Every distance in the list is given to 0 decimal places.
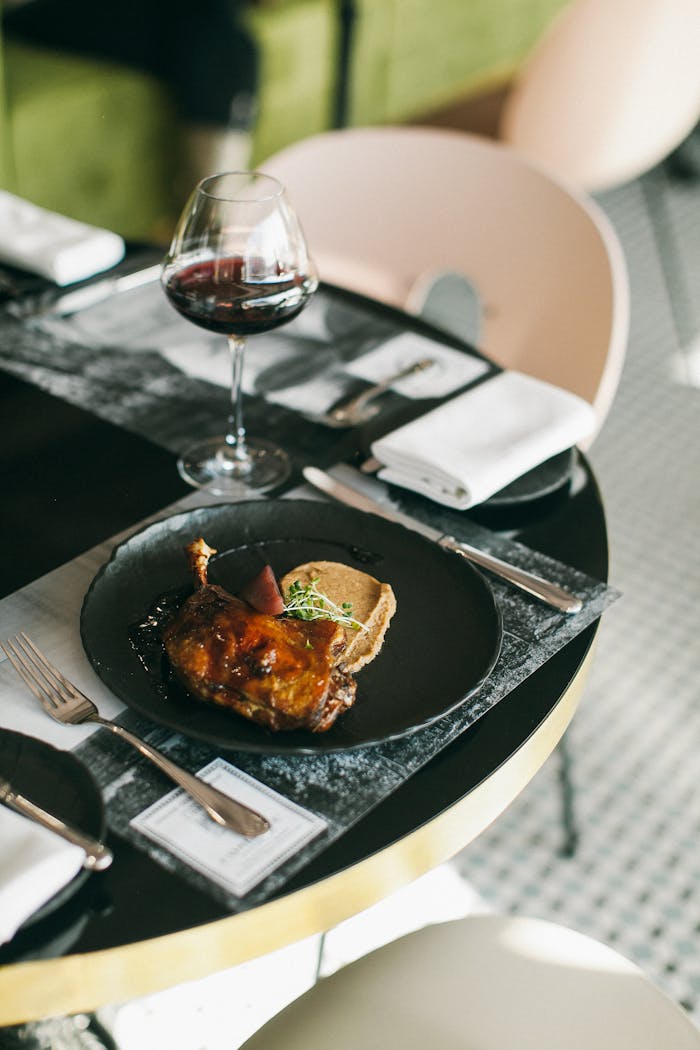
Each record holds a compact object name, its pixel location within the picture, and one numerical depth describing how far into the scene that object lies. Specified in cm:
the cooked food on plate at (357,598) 65
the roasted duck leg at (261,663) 58
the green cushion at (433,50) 305
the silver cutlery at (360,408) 92
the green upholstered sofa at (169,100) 236
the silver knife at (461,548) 72
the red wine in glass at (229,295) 80
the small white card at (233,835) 54
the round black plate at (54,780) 55
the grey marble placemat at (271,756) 56
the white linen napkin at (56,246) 107
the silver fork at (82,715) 55
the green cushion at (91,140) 233
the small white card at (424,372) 98
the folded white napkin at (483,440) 81
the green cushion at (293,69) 271
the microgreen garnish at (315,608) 65
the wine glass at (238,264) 79
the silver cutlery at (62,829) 53
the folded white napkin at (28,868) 50
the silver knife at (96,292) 105
